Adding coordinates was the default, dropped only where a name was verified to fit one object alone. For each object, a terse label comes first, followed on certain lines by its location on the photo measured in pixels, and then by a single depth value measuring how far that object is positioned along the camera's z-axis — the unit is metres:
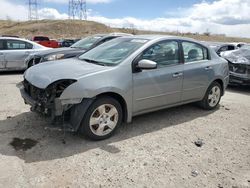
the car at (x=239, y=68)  6.31
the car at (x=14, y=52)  7.55
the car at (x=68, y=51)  6.30
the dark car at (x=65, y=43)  17.50
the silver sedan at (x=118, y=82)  2.95
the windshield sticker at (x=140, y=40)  3.64
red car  16.64
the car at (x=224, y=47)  9.91
